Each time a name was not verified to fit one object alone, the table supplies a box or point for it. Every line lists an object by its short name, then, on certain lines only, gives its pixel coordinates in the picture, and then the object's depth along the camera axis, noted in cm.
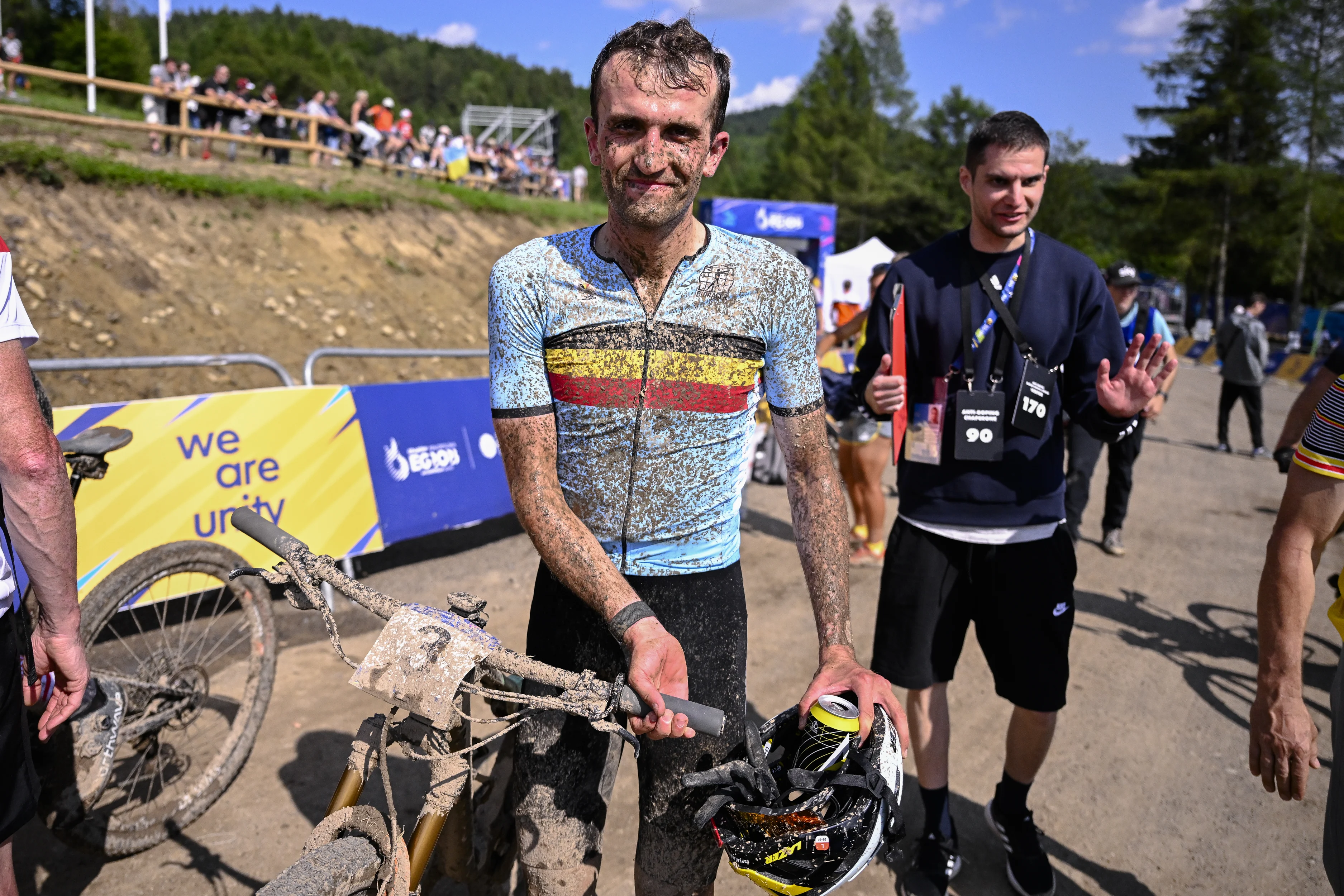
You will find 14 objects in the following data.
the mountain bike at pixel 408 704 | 164
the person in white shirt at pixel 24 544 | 186
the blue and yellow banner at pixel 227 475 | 426
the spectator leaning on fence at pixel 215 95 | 1989
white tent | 1962
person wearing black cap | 699
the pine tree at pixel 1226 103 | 4169
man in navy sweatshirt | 297
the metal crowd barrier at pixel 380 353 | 561
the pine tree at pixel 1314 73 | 3894
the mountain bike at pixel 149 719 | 282
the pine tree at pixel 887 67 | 6869
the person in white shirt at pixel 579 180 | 3700
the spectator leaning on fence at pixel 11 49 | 2192
